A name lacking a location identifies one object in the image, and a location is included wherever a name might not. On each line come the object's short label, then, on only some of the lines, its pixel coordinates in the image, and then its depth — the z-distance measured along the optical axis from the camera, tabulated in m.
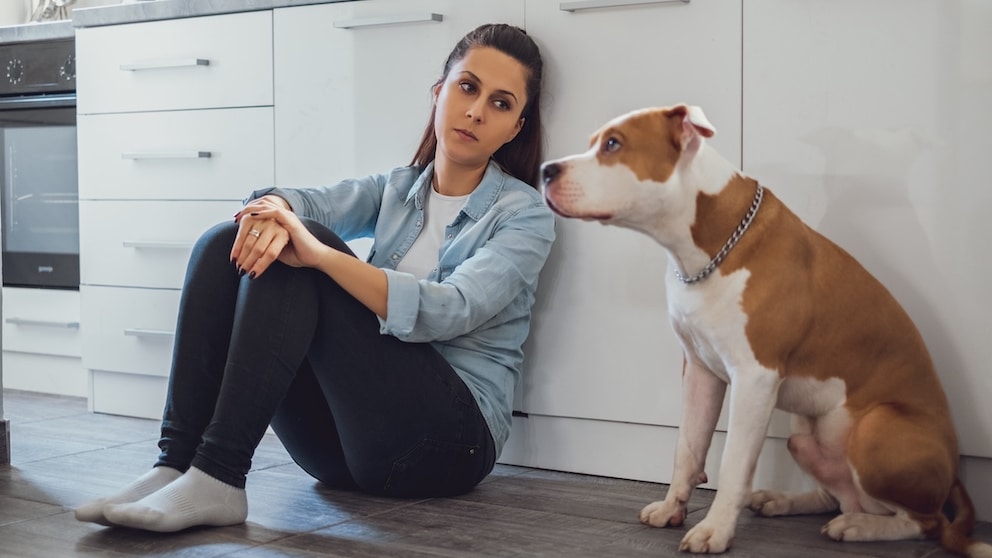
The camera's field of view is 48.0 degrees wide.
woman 1.71
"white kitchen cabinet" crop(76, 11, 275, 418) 2.64
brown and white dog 1.59
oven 3.17
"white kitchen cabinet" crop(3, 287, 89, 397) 3.21
